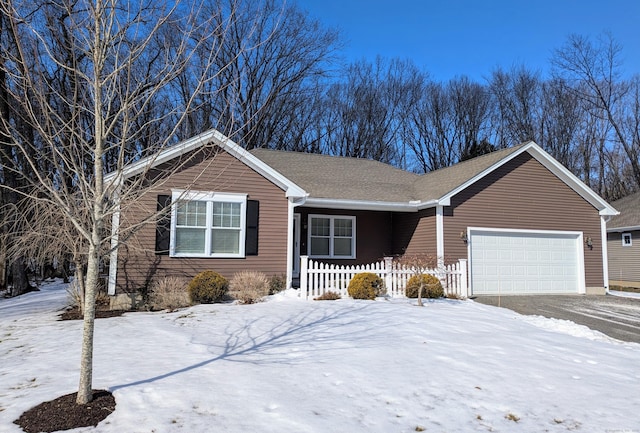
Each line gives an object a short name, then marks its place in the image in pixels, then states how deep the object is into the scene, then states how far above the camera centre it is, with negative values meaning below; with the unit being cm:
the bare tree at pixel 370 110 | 3119 +1077
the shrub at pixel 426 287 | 1088 -93
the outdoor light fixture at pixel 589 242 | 1416 +38
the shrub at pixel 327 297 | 1031 -116
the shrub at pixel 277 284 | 1111 -92
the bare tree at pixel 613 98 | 2944 +1112
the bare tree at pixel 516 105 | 3200 +1162
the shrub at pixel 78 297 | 906 -117
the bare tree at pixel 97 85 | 381 +159
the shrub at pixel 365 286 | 1051 -90
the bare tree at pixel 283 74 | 2592 +1142
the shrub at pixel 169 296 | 955 -110
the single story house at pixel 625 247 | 1898 +32
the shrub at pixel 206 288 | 977 -93
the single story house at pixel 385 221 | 1067 +91
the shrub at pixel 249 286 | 996 -93
